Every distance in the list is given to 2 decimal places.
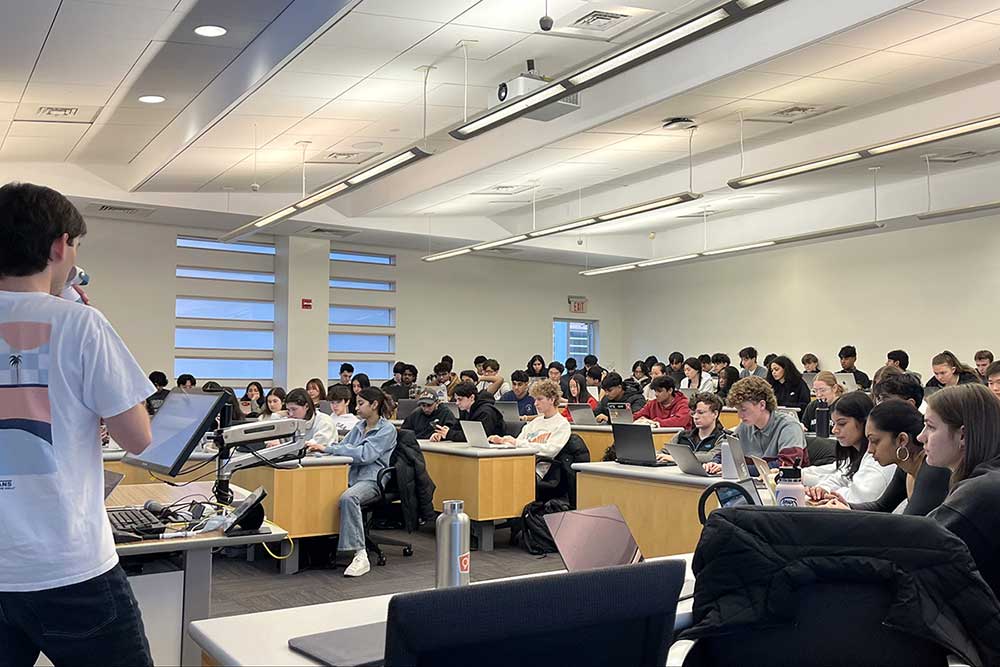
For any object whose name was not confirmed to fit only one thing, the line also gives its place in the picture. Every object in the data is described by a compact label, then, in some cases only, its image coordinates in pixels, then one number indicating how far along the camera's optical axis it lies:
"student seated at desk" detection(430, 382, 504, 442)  7.85
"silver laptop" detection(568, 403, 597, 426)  9.30
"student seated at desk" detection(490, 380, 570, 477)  7.16
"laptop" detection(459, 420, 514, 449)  7.09
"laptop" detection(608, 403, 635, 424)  8.74
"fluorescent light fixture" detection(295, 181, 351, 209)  8.62
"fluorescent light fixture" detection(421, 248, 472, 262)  12.83
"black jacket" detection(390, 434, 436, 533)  6.46
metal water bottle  2.00
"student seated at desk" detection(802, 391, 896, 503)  3.61
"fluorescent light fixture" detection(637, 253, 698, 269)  12.79
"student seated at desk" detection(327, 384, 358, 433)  7.53
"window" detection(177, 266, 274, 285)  13.09
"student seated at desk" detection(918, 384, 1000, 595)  2.18
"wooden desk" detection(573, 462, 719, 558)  4.93
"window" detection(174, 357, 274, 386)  13.16
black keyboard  2.87
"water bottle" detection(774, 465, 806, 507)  2.91
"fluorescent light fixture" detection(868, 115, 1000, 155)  6.50
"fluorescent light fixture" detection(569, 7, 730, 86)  4.45
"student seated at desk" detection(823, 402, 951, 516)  3.12
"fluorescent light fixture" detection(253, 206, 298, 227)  9.65
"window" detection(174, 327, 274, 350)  13.13
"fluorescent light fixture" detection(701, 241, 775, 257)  11.66
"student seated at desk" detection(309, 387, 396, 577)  6.24
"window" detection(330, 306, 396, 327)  14.48
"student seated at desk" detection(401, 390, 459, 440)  7.91
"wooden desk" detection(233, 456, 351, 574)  6.13
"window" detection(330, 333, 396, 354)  14.48
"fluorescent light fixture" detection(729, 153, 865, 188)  7.43
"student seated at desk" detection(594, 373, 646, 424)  10.49
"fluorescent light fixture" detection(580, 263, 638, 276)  13.99
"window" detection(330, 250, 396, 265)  14.41
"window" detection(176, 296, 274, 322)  13.13
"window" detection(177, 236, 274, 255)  13.07
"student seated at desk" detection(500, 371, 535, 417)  10.50
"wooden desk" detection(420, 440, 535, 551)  6.83
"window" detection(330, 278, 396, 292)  14.47
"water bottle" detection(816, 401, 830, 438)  6.91
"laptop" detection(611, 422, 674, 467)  5.55
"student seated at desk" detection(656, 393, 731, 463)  5.87
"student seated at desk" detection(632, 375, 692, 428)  8.65
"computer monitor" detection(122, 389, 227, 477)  2.73
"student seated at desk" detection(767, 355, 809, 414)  9.96
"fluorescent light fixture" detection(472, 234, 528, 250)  11.81
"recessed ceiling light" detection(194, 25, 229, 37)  6.45
